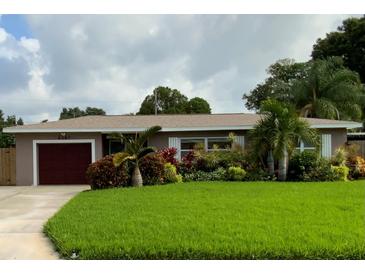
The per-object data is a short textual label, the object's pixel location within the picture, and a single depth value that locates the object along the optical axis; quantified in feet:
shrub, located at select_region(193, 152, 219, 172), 62.85
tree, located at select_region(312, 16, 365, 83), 124.67
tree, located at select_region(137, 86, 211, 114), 189.57
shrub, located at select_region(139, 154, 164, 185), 56.34
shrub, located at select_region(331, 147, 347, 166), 62.14
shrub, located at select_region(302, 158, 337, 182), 57.98
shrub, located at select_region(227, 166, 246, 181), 59.21
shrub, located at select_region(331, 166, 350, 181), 58.95
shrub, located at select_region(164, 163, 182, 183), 58.65
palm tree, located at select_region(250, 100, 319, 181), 57.47
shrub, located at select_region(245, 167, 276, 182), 59.26
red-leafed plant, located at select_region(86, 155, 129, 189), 53.42
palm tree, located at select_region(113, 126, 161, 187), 54.19
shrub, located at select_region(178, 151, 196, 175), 62.44
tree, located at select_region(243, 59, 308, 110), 133.39
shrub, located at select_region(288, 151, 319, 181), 58.70
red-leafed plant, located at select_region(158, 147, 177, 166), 62.54
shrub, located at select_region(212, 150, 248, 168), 61.98
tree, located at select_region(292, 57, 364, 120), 98.32
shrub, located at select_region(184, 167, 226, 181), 60.29
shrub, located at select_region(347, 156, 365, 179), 62.75
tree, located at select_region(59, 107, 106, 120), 235.81
